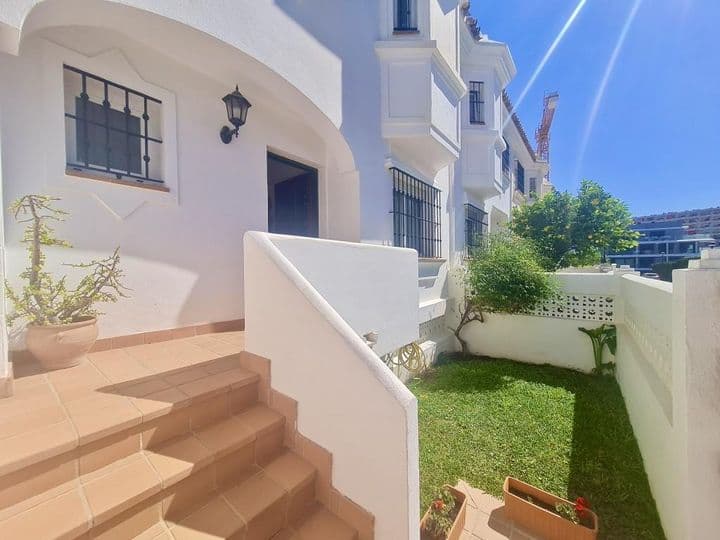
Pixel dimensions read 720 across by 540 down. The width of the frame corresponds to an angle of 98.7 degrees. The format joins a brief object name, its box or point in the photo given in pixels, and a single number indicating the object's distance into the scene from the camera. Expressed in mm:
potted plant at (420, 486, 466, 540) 2391
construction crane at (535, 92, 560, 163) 35000
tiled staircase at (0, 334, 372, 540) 1490
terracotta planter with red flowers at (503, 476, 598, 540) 2447
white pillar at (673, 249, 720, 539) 2000
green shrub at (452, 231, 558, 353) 6500
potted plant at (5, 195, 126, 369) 2438
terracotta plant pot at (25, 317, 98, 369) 2430
